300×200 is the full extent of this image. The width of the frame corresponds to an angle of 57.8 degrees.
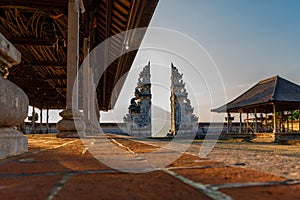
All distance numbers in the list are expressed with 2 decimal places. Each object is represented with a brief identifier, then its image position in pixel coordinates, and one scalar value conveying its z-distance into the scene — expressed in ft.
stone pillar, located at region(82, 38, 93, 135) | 23.75
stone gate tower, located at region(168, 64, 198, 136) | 70.08
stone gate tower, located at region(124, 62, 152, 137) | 66.48
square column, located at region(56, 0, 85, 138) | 16.70
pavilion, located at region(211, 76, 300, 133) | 42.52
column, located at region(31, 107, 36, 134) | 55.48
